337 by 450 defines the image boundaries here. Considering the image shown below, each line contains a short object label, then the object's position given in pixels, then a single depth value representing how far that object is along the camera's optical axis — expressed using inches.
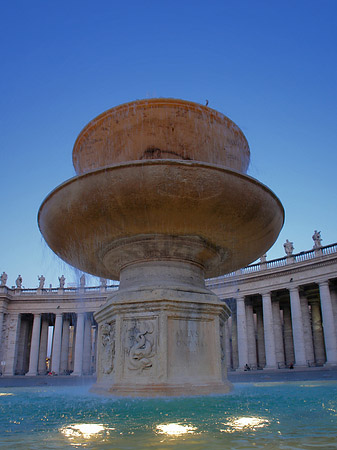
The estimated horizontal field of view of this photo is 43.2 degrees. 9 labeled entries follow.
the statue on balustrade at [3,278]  2299.5
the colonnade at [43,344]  2181.3
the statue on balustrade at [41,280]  2361.2
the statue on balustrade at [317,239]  1720.0
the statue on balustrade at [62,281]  2325.8
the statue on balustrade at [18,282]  2368.0
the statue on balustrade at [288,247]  1798.5
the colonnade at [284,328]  1638.8
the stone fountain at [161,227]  297.7
